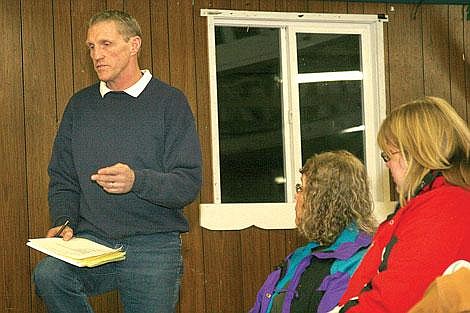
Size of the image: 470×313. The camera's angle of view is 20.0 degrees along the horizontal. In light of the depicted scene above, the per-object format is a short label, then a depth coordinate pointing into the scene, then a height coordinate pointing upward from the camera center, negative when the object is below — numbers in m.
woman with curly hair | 4.14 -0.16
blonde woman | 2.97 -0.08
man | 4.20 +0.02
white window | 7.51 +0.43
